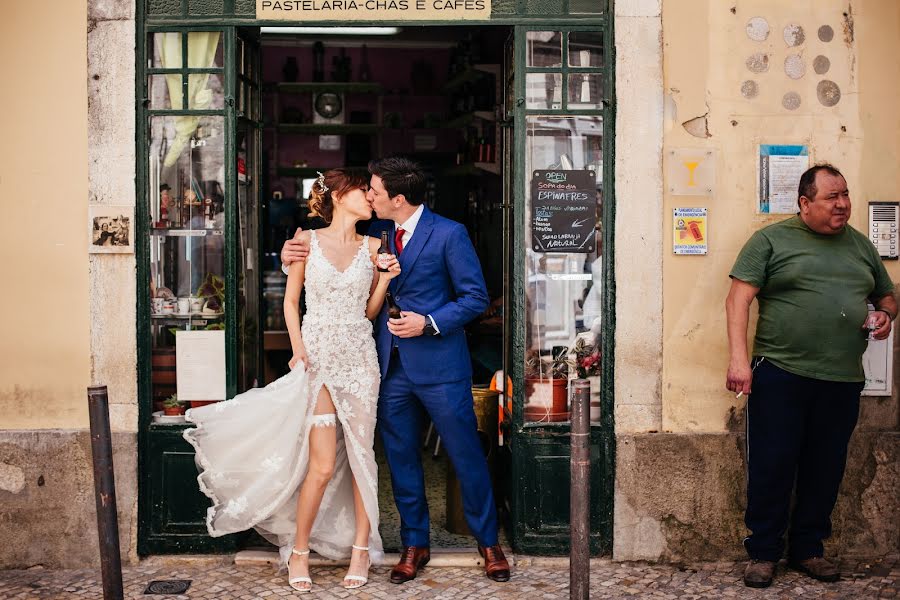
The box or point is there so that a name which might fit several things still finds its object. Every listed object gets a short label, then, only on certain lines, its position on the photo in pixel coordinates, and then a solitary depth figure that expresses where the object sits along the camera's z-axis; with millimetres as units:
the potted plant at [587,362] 5500
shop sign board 5312
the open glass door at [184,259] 5375
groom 5051
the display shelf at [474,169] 7841
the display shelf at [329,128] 10484
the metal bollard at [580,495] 4145
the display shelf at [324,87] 10281
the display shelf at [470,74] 7574
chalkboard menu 5387
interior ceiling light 8994
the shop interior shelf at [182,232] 5461
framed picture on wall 5309
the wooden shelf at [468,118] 7793
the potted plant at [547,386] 5484
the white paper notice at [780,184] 5375
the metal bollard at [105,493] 4066
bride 5004
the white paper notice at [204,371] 5441
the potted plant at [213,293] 5480
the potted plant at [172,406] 5457
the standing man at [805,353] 4938
